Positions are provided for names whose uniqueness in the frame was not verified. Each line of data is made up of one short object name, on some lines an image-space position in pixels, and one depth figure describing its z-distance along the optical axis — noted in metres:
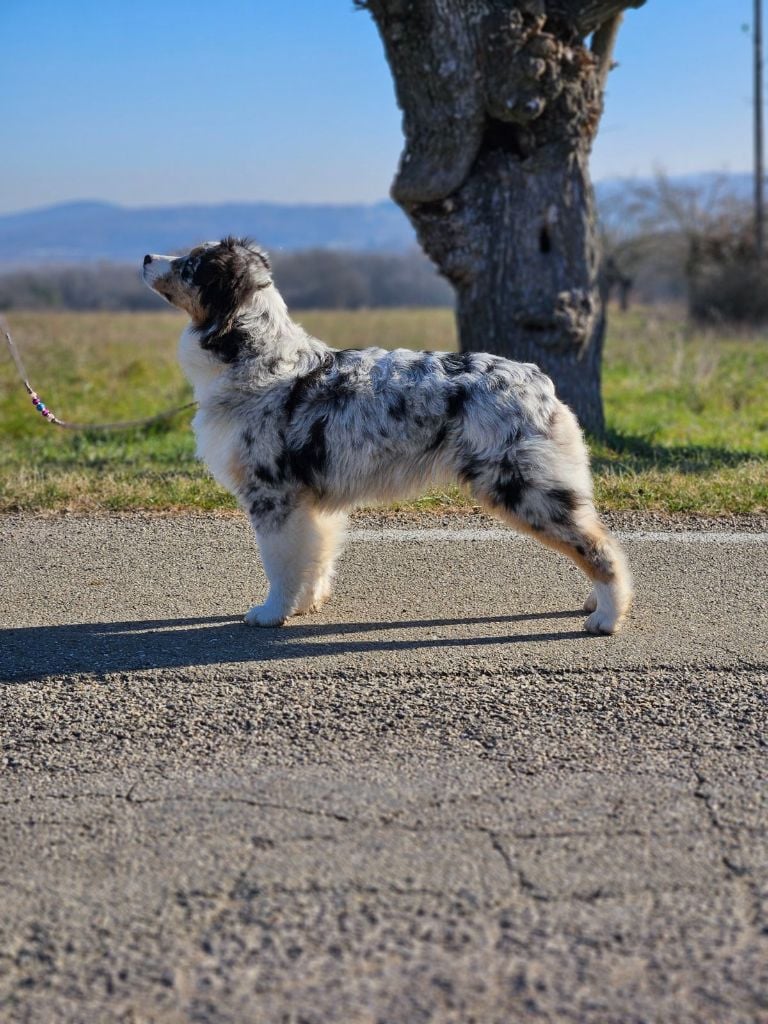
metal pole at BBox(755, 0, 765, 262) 28.69
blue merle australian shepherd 4.98
